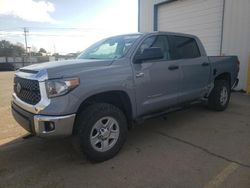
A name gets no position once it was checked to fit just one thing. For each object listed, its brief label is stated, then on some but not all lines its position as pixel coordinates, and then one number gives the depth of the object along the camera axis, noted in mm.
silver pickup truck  2914
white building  8641
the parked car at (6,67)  40569
